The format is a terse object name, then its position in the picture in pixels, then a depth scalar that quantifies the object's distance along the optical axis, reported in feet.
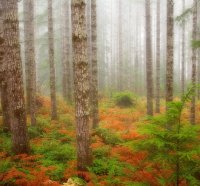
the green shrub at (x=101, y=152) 29.34
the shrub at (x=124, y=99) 70.28
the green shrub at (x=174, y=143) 17.63
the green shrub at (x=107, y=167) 24.44
